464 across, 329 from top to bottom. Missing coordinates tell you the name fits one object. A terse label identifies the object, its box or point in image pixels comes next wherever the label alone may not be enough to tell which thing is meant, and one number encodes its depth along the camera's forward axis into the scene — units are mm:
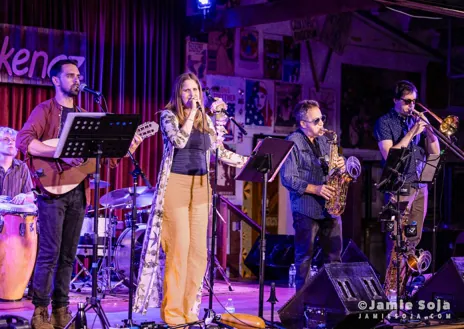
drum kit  9289
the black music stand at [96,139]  5504
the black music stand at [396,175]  7074
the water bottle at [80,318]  5645
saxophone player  7051
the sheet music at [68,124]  5426
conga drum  8648
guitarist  5996
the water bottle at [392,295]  7861
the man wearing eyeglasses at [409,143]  7691
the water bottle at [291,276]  10859
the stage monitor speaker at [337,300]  6371
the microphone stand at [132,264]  6293
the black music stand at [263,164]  6320
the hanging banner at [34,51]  10062
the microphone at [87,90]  5987
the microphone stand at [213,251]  6297
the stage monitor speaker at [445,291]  7102
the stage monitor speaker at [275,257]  11375
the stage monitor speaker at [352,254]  8812
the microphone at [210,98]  6368
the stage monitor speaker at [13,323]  5694
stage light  11096
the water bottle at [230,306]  7906
